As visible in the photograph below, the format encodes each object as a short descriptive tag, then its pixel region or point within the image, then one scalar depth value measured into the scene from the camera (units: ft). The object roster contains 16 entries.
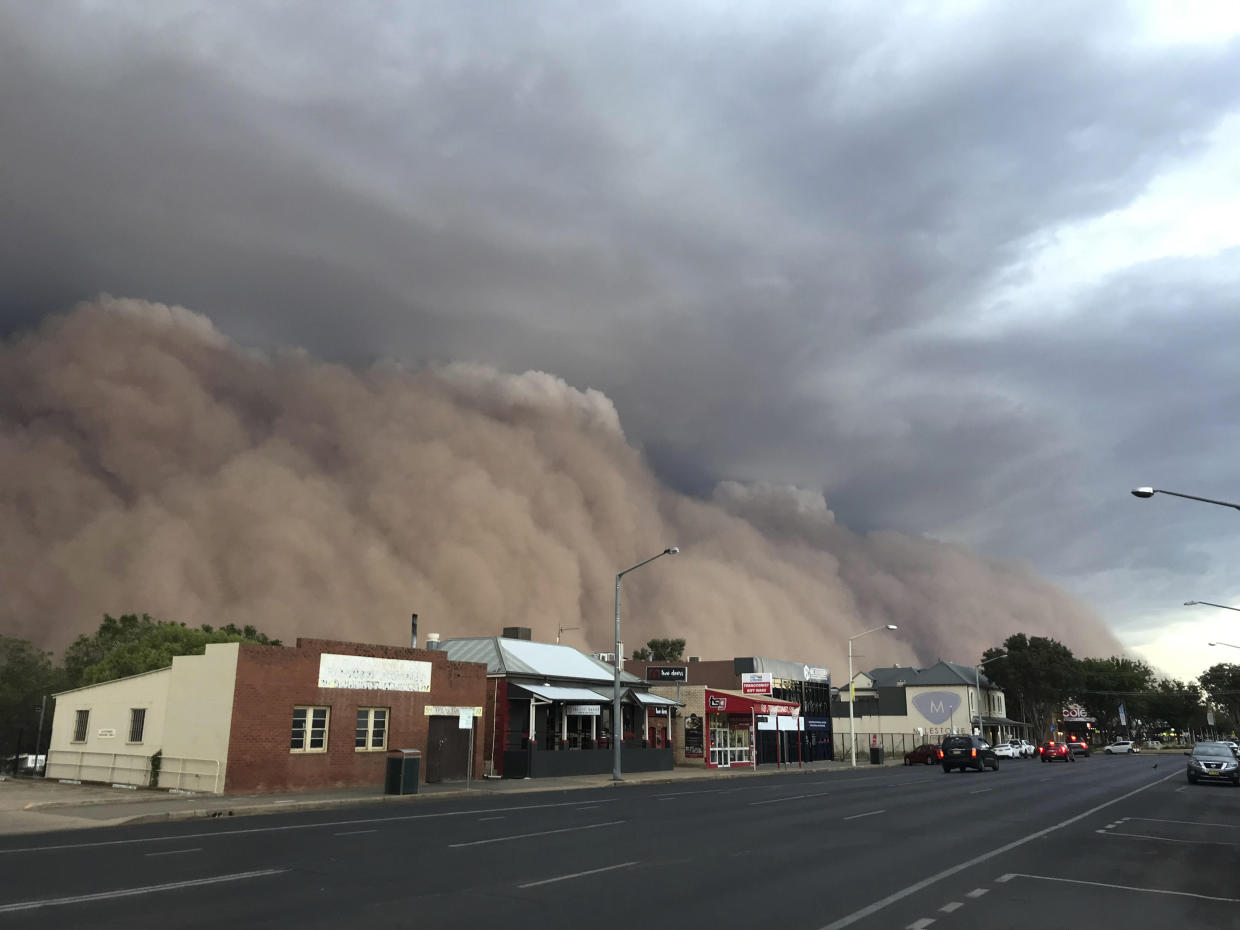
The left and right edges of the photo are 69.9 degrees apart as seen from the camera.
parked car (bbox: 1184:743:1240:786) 121.39
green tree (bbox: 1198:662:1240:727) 467.52
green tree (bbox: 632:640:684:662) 437.58
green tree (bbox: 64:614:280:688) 206.27
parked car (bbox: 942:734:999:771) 161.27
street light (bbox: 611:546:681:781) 123.86
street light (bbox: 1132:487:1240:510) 68.33
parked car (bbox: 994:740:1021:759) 270.05
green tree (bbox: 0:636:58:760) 236.22
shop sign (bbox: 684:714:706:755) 175.63
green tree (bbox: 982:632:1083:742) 382.83
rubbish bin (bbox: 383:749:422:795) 92.94
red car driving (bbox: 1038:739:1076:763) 238.89
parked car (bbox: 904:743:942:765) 206.28
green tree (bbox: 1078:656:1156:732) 465.88
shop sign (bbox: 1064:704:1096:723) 412.71
